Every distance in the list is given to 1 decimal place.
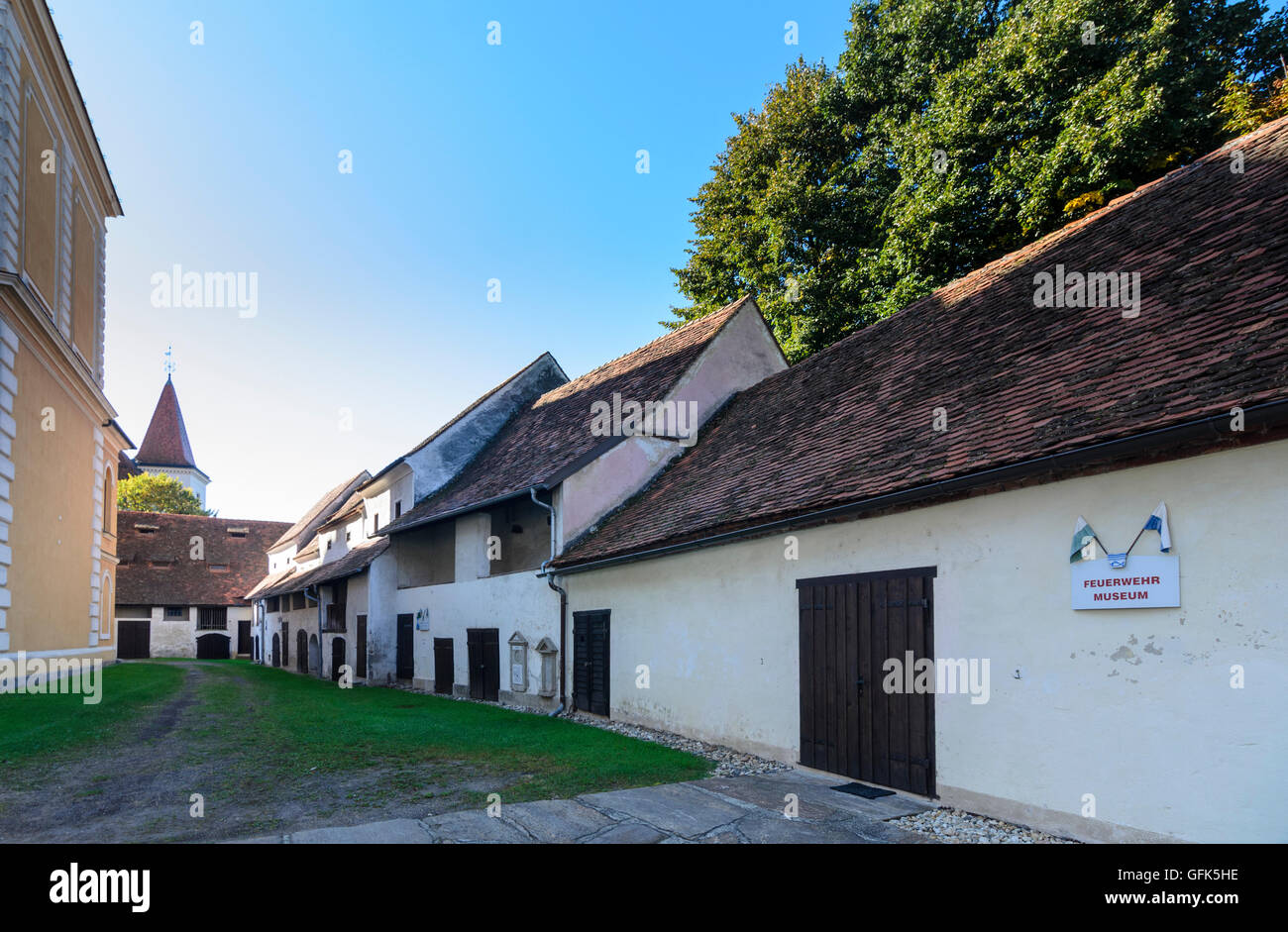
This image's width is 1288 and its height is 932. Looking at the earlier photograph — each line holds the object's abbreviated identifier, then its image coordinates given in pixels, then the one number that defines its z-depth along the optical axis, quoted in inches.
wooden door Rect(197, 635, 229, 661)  1830.7
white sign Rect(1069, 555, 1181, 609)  238.3
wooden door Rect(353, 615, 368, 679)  988.3
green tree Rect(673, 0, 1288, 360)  695.7
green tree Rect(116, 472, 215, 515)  2391.7
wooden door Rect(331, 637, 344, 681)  1107.3
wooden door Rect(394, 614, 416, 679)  924.6
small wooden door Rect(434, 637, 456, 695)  812.6
